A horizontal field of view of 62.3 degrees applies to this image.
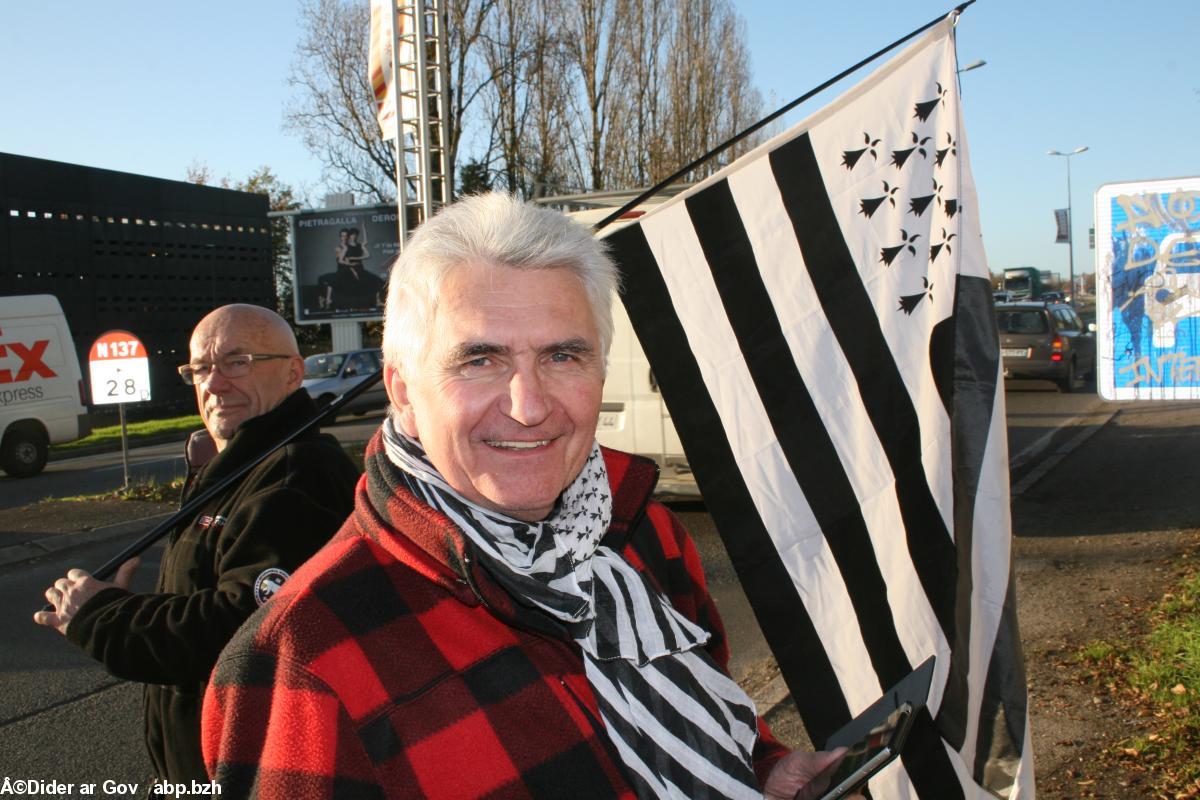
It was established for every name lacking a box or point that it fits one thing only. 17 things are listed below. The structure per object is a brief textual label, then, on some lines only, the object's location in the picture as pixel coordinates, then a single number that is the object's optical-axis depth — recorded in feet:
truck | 196.34
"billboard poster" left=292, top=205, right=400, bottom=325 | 84.64
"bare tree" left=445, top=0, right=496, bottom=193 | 87.51
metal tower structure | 35.60
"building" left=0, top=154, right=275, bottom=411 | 81.76
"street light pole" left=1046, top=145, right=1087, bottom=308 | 159.74
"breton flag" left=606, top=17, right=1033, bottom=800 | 7.81
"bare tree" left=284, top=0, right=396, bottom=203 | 100.22
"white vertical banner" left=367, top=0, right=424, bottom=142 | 36.60
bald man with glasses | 7.08
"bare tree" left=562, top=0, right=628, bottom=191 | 91.09
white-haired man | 4.50
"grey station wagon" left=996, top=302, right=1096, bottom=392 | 65.67
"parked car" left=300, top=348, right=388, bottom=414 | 71.00
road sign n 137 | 37.99
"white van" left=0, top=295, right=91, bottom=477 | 49.85
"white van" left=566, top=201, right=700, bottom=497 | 26.22
